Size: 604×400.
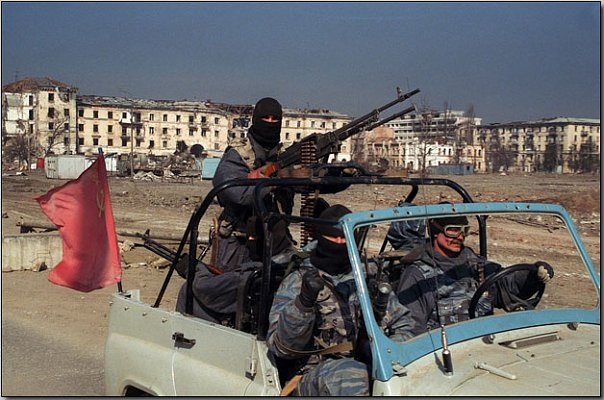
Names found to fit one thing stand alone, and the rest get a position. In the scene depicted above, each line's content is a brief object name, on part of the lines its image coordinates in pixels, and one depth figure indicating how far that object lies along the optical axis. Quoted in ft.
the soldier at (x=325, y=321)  11.20
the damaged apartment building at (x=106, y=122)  284.20
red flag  18.80
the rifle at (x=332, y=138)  18.12
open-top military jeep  10.62
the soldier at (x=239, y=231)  14.39
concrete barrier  42.01
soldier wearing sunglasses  13.23
